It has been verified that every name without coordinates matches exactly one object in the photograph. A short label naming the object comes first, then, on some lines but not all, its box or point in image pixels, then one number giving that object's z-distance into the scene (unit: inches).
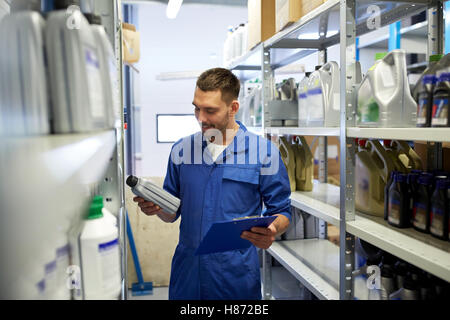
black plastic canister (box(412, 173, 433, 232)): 63.1
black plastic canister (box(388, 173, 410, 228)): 67.2
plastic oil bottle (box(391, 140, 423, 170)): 79.8
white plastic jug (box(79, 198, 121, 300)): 26.1
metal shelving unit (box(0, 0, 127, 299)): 16.4
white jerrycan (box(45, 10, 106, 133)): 23.0
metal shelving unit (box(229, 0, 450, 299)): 57.6
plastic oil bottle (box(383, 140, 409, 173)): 78.9
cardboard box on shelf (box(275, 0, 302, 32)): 89.3
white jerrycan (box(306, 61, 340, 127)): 85.5
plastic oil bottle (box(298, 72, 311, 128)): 96.9
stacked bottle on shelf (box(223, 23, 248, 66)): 145.4
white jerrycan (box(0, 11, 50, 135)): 20.7
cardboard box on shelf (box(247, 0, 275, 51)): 112.7
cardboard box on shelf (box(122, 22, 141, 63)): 154.3
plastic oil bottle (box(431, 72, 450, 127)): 53.1
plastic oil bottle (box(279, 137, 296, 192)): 115.4
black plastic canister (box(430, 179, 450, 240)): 59.0
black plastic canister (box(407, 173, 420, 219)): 66.9
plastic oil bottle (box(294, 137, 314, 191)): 114.0
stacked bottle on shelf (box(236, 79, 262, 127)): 130.2
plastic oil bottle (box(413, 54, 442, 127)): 56.9
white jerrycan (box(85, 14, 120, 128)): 27.8
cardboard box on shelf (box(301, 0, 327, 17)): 80.7
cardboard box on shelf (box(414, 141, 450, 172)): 76.7
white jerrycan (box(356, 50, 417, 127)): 65.1
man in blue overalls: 76.0
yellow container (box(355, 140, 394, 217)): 77.0
